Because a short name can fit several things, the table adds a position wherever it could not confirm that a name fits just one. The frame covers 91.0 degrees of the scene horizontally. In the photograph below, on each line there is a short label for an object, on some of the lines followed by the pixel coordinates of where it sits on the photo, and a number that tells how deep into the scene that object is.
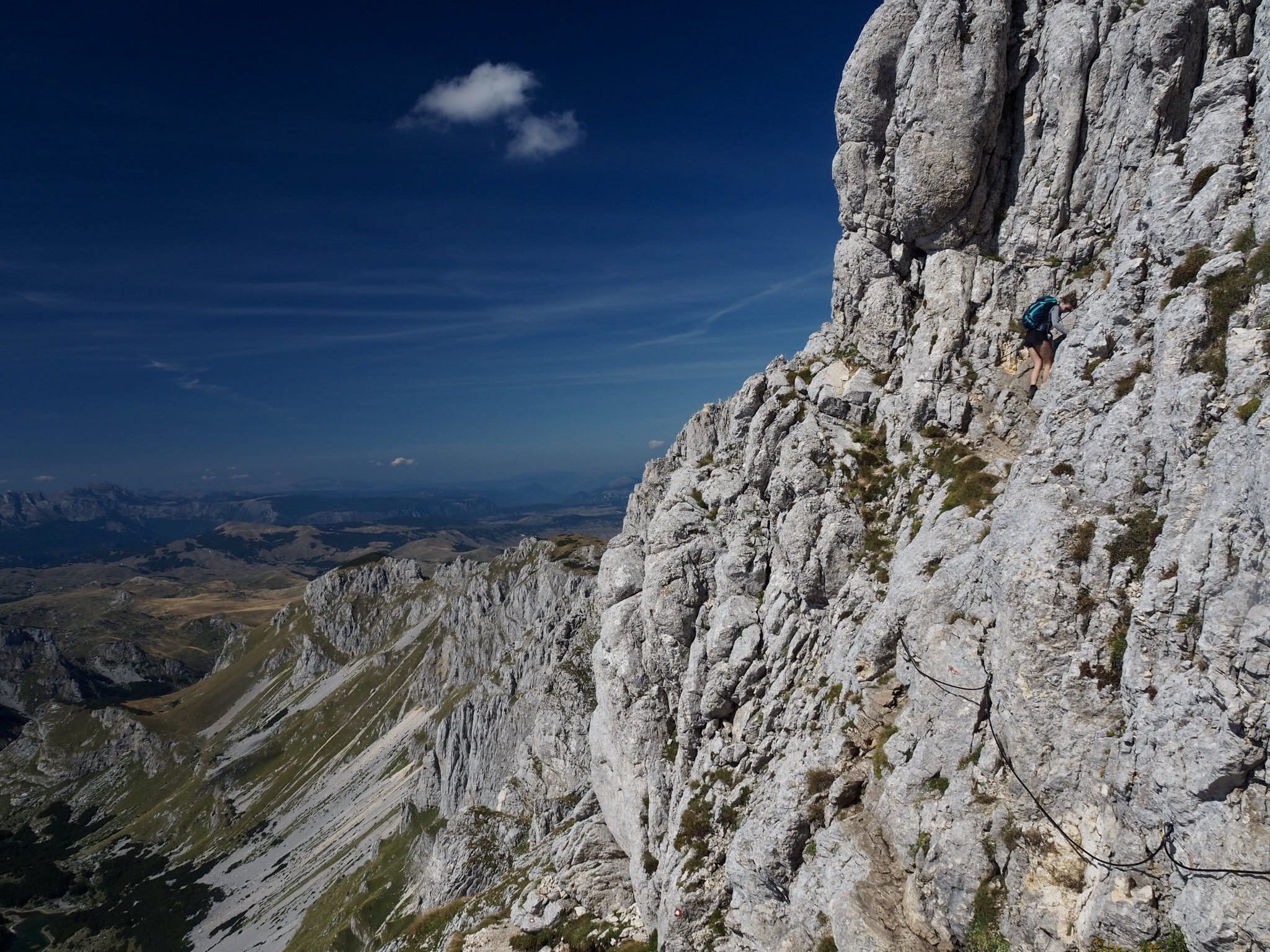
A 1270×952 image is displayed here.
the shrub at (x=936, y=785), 20.70
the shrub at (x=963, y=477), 25.41
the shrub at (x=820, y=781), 24.59
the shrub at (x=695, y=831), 29.66
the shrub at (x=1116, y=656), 17.70
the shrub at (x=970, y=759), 20.22
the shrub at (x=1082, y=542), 19.05
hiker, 26.16
